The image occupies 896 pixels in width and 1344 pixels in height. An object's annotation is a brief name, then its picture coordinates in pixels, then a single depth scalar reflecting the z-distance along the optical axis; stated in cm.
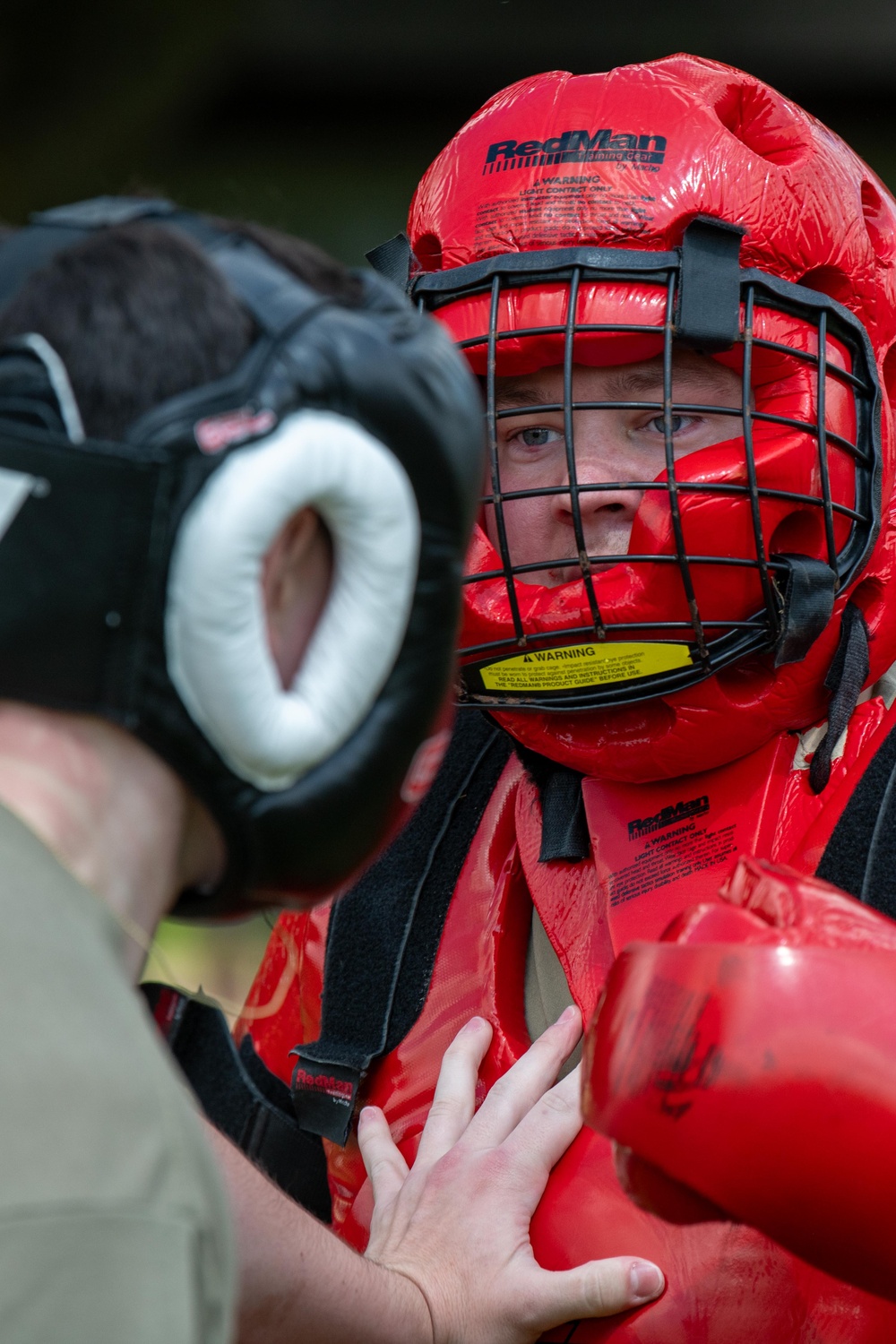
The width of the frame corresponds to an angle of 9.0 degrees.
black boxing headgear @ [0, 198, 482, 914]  206
